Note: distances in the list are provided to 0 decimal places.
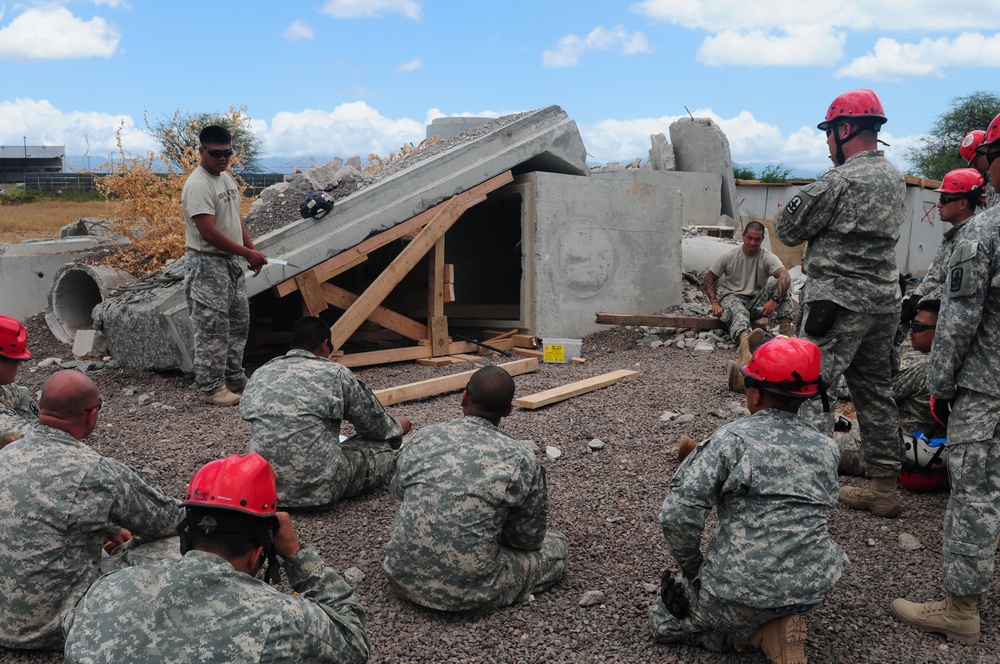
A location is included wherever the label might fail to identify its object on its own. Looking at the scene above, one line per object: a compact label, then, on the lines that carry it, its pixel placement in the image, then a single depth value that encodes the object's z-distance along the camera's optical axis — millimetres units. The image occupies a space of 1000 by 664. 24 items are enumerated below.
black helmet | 7465
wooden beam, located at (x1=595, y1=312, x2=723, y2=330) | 8625
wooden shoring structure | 7316
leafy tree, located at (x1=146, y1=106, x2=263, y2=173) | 11148
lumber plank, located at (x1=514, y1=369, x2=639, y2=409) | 6223
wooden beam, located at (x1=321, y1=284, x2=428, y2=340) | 7449
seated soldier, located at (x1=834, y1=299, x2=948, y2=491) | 4402
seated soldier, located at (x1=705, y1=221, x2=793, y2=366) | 8156
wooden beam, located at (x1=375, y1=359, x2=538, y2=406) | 6355
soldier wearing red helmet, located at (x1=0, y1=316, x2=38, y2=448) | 3357
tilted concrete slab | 6996
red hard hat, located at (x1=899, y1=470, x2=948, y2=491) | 4418
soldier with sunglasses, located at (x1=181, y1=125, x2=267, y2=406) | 5902
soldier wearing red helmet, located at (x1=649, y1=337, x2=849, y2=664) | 2627
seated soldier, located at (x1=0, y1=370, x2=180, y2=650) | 2691
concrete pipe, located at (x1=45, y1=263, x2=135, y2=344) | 8914
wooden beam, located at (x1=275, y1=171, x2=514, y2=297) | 7285
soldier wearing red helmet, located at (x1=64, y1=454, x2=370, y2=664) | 1759
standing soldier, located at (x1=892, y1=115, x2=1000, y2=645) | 2912
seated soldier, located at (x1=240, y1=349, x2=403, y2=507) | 4027
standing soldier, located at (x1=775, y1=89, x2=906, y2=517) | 3904
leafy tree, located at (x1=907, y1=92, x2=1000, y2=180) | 30781
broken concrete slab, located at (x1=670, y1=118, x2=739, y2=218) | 15273
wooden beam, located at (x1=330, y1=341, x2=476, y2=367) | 7500
